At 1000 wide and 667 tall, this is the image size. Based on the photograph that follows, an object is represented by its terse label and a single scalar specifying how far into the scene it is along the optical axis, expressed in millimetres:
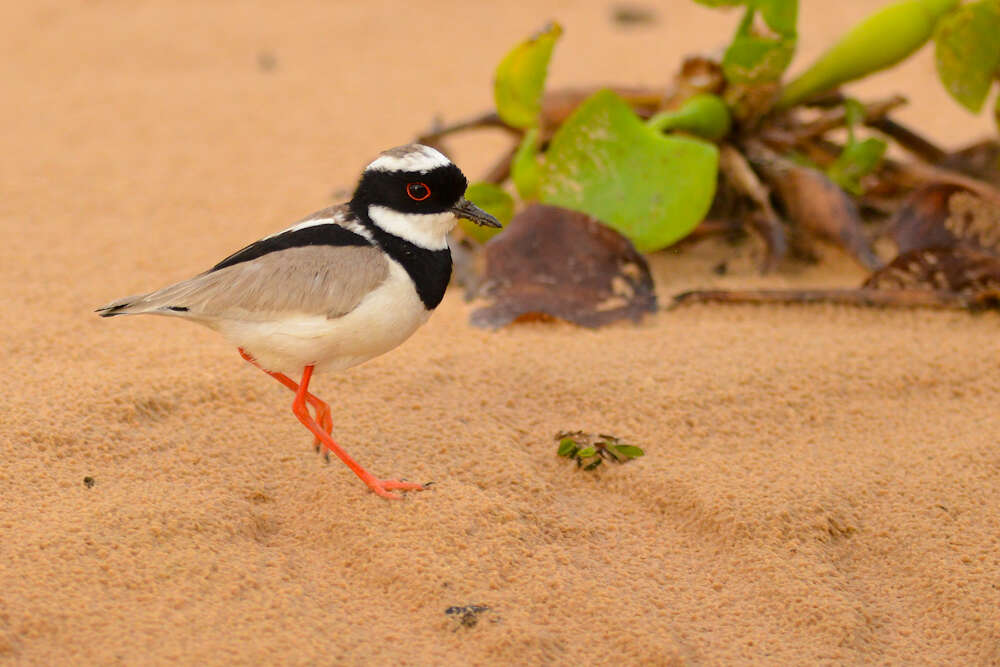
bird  6711
